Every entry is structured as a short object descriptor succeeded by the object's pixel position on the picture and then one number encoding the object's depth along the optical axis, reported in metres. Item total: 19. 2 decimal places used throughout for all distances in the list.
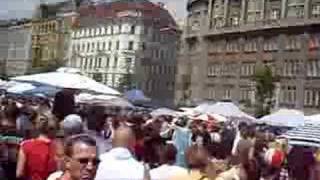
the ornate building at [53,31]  107.29
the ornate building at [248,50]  58.12
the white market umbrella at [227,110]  29.41
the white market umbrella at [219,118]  30.25
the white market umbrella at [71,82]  15.84
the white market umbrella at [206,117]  28.51
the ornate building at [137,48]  92.10
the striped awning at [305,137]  7.46
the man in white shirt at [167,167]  5.82
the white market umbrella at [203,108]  31.57
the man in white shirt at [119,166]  4.72
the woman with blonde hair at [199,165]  5.15
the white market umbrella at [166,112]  33.76
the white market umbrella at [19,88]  25.42
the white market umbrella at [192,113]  32.95
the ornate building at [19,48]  118.88
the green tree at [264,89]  57.11
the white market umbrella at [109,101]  27.33
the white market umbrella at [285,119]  24.23
